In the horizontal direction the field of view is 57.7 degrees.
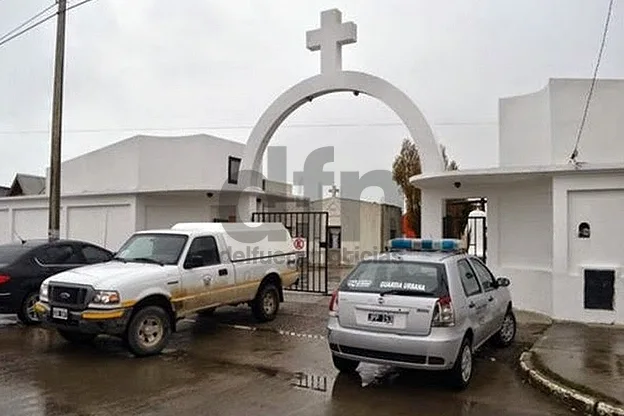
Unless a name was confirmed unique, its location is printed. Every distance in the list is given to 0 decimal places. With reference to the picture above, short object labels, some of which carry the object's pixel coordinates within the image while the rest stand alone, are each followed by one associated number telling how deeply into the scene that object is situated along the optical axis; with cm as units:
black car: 1043
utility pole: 1294
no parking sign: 1395
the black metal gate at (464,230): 1338
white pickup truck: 805
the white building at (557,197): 1054
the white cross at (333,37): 1391
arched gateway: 1302
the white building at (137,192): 1617
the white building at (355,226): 2806
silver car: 633
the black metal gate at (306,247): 1500
